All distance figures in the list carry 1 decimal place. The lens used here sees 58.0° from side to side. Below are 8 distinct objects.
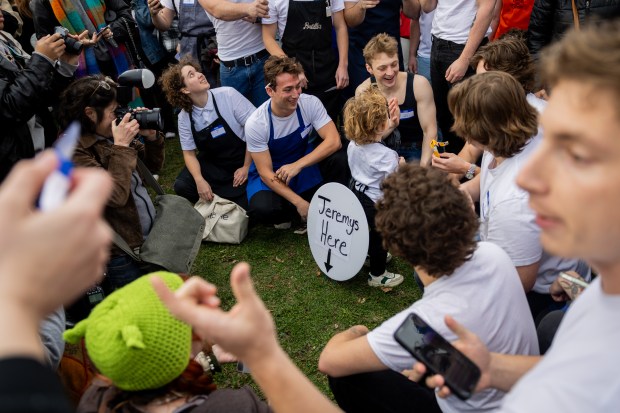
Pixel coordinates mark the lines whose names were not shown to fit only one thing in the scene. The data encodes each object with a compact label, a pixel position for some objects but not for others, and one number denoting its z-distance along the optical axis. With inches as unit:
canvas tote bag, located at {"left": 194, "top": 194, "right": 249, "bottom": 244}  178.2
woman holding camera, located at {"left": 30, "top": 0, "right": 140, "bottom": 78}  191.0
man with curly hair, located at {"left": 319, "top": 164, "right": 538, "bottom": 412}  74.5
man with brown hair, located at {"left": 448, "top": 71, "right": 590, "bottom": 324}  94.3
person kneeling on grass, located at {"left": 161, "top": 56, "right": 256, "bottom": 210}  178.2
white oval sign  145.3
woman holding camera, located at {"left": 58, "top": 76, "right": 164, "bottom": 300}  133.6
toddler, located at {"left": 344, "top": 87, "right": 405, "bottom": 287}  142.2
